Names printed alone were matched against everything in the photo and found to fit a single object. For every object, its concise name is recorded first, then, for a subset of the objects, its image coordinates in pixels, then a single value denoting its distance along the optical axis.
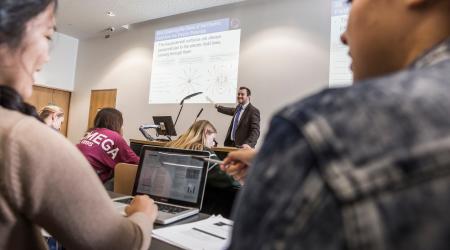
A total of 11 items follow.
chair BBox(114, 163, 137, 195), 1.67
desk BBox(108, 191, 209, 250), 0.81
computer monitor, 4.50
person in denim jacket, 0.20
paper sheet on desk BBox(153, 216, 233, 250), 0.83
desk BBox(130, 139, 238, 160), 3.80
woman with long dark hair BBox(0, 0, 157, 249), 0.53
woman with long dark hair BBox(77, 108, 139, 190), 2.41
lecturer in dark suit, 4.38
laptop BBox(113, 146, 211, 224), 1.24
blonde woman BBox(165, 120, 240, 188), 2.35
